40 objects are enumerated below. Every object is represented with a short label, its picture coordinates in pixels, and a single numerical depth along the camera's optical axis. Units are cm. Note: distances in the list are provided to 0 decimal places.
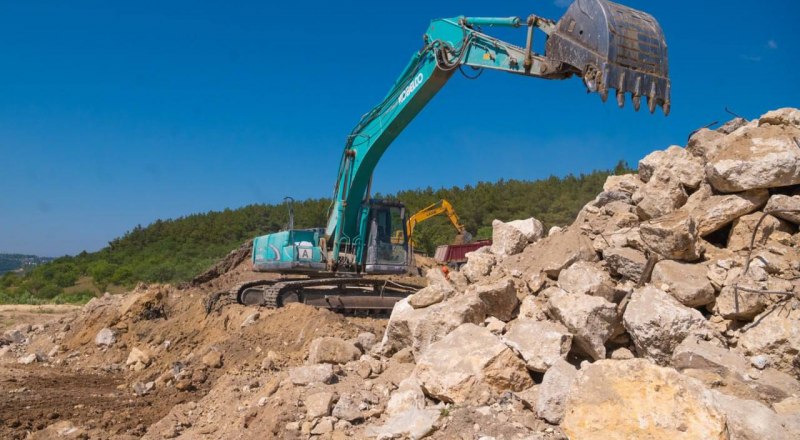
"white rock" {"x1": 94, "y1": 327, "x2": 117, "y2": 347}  1151
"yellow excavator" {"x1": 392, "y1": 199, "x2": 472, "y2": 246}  2106
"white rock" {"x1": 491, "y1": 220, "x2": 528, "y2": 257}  727
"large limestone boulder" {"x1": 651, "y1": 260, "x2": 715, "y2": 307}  525
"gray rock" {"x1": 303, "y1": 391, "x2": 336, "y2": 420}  508
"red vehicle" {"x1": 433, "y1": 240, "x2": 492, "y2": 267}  2245
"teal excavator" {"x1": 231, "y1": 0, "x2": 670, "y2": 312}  629
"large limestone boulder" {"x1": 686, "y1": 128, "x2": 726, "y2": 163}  652
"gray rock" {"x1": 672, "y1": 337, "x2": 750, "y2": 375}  464
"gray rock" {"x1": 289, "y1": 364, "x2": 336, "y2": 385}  566
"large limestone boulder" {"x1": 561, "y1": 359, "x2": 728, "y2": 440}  367
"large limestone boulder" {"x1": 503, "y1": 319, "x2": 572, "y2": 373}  489
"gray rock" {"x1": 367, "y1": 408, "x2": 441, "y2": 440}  443
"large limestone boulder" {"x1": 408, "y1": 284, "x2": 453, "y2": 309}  643
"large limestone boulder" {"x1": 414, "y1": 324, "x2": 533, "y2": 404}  483
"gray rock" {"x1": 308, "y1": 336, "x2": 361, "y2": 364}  627
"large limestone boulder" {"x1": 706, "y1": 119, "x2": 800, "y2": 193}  566
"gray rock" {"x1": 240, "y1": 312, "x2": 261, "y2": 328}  1042
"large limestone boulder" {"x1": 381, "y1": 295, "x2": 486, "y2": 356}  579
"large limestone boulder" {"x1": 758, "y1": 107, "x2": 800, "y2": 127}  632
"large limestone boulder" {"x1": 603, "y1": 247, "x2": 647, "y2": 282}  577
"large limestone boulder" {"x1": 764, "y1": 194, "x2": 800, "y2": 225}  561
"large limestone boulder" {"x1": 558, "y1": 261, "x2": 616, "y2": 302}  551
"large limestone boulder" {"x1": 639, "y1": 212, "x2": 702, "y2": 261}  558
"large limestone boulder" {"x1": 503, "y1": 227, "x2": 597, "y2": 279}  618
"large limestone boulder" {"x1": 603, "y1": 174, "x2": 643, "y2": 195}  748
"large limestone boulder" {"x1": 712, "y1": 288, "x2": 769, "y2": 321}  501
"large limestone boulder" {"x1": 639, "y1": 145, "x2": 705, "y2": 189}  651
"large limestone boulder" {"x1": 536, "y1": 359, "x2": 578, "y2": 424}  435
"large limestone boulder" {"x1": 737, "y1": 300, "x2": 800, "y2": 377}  477
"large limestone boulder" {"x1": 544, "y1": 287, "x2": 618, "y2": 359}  509
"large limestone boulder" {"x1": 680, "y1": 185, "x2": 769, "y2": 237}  584
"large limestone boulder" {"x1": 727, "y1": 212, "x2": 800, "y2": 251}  564
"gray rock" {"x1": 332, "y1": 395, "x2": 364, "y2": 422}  498
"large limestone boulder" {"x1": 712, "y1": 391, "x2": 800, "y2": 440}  370
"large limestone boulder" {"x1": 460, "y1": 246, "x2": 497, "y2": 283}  686
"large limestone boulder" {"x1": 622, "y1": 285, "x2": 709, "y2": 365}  505
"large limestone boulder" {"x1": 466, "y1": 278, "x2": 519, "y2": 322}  586
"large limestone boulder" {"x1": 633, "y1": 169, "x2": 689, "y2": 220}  641
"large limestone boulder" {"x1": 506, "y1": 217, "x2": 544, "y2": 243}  733
